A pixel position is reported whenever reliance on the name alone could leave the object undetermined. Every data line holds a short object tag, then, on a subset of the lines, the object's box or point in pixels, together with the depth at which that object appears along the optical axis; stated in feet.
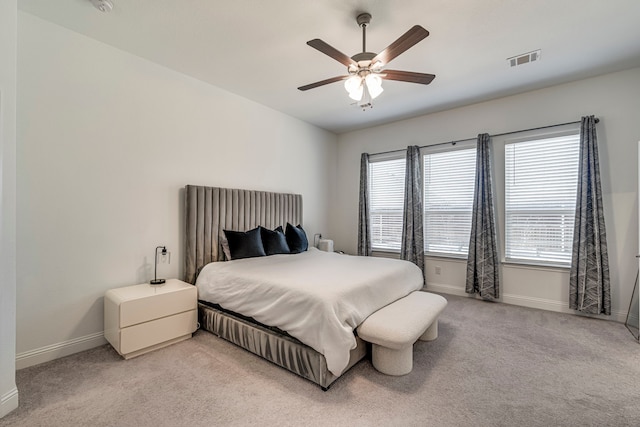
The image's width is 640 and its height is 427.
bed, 6.65
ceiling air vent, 9.47
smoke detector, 7.02
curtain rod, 11.57
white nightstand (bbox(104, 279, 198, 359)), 7.79
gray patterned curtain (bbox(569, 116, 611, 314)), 10.71
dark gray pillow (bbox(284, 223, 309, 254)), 13.39
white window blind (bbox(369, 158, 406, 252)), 16.48
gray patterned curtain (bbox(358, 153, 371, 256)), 17.15
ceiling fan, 6.79
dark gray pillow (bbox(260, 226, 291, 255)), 12.25
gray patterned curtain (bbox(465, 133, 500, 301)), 13.02
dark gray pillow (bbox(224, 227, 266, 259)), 11.17
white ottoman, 6.71
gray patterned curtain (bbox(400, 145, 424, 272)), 15.19
